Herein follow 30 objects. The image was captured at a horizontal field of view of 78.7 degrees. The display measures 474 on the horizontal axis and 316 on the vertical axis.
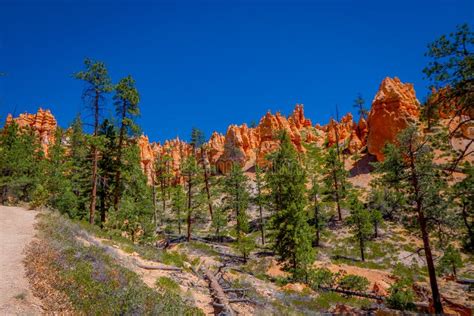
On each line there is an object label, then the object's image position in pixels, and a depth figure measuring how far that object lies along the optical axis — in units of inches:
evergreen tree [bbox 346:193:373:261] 1309.1
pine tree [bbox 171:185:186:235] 1634.2
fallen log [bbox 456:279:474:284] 1002.9
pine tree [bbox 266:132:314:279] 833.5
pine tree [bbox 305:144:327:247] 1530.5
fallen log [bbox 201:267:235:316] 379.0
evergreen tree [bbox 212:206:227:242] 1598.2
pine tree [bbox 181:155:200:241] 1411.2
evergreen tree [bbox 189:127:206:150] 2242.7
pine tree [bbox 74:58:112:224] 756.6
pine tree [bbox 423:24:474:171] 302.8
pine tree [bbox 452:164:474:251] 420.5
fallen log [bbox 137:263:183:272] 497.5
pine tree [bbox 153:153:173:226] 2066.7
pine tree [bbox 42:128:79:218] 1035.3
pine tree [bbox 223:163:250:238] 1702.8
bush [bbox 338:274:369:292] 808.2
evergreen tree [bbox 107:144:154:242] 893.2
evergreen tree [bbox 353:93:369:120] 2979.8
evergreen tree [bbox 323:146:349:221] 1716.3
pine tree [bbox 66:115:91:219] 977.6
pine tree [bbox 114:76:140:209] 835.4
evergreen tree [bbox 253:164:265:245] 1560.9
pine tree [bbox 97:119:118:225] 913.7
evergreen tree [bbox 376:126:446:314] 651.5
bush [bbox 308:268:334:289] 821.2
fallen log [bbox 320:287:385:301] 764.0
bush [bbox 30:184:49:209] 771.4
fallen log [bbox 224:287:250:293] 460.4
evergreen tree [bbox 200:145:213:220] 1936.8
